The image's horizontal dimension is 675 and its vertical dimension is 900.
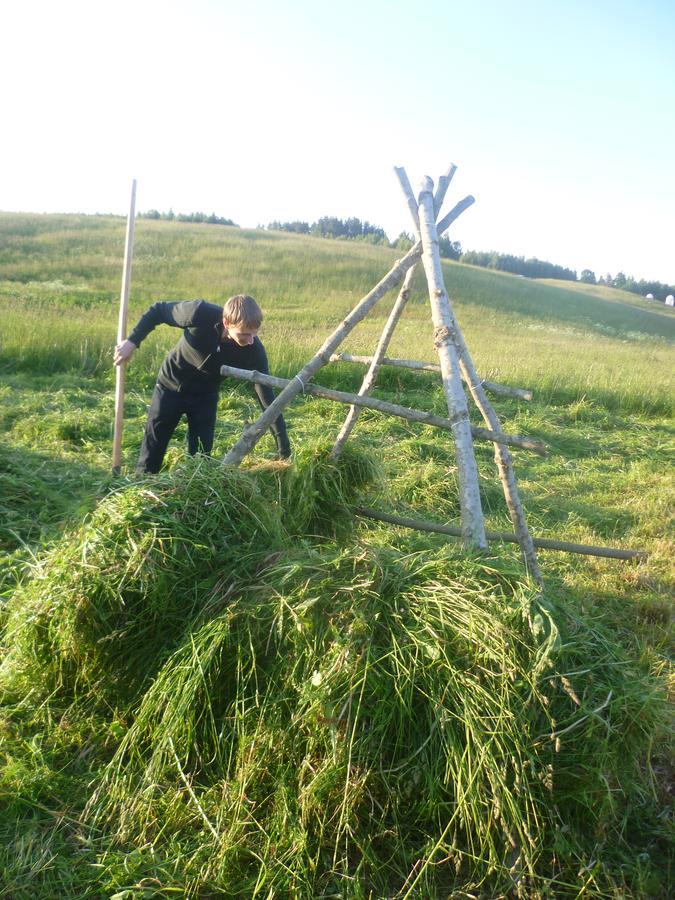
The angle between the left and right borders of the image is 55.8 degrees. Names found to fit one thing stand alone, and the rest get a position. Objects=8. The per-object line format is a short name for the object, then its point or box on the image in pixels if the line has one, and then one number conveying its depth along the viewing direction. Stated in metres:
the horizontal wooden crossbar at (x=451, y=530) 3.96
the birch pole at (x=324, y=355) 3.56
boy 4.14
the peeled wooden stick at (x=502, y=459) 3.41
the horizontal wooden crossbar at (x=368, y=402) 3.30
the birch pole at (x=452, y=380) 2.97
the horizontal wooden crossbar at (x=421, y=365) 3.59
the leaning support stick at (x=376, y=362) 4.00
